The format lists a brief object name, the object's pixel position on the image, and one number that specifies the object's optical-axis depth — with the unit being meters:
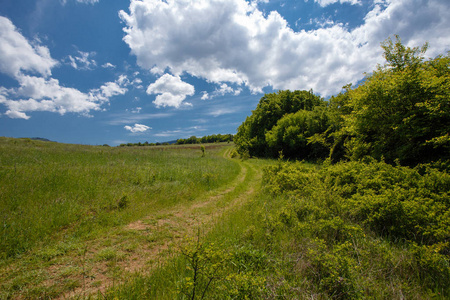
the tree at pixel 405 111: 7.05
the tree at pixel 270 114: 33.44
